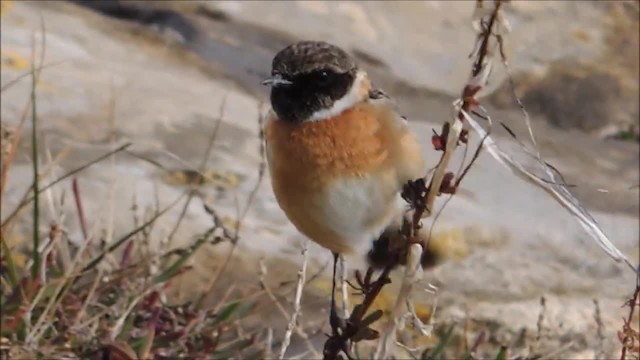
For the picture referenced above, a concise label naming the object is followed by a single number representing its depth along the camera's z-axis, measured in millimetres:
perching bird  4044
